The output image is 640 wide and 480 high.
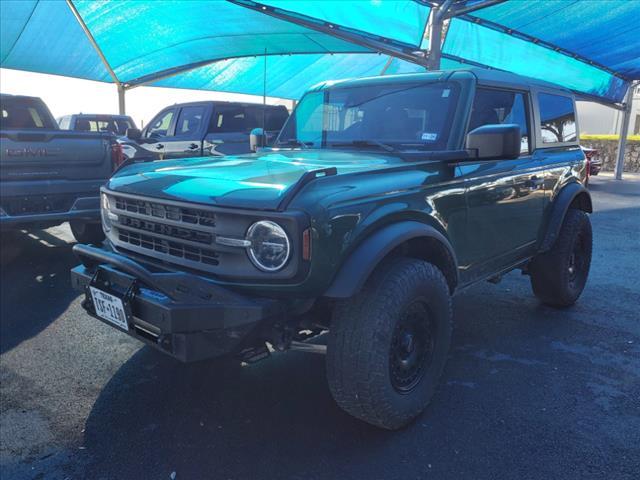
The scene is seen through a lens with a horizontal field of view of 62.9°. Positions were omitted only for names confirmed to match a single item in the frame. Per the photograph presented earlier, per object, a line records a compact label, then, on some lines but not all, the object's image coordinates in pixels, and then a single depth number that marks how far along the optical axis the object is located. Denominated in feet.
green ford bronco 7.57
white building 90.53
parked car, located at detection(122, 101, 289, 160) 28.86
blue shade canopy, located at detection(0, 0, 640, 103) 33.06
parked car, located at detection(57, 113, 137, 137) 41.77
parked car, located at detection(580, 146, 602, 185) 49.25
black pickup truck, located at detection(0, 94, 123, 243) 17.02
